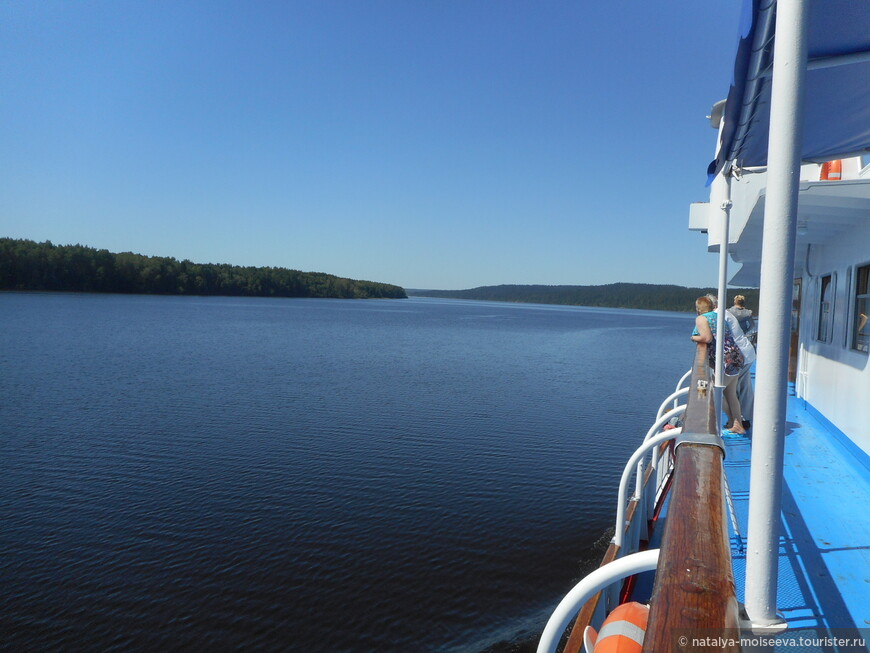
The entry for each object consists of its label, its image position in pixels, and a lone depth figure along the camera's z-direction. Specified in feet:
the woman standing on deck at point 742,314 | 29.53
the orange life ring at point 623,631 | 6.24
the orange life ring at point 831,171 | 21.77
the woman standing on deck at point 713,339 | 20.42
